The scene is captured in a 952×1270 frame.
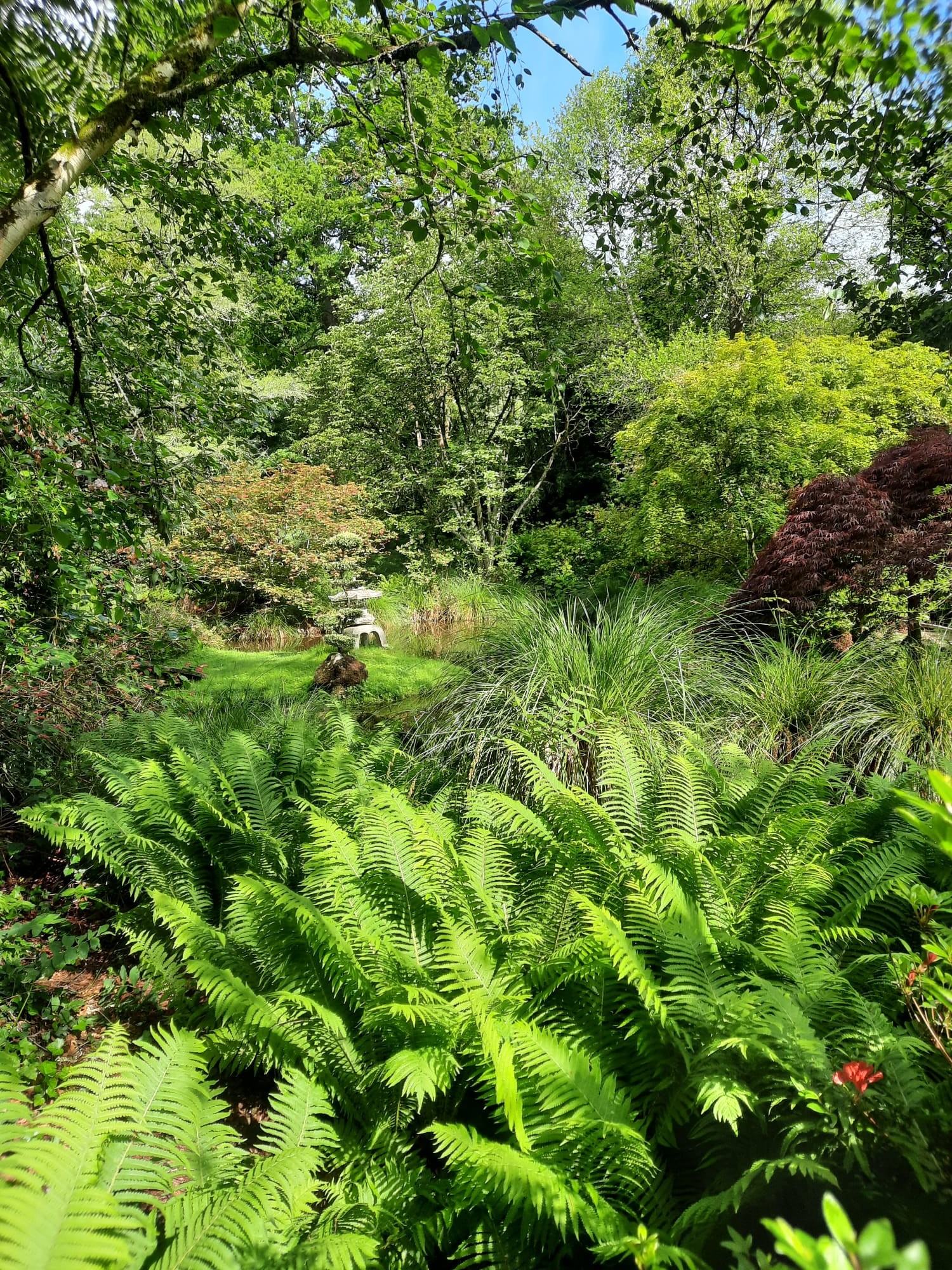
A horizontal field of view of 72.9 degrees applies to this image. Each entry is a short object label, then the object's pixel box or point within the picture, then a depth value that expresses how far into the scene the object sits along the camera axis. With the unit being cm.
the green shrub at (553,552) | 1037
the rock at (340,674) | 642
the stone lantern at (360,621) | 826
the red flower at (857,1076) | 106
